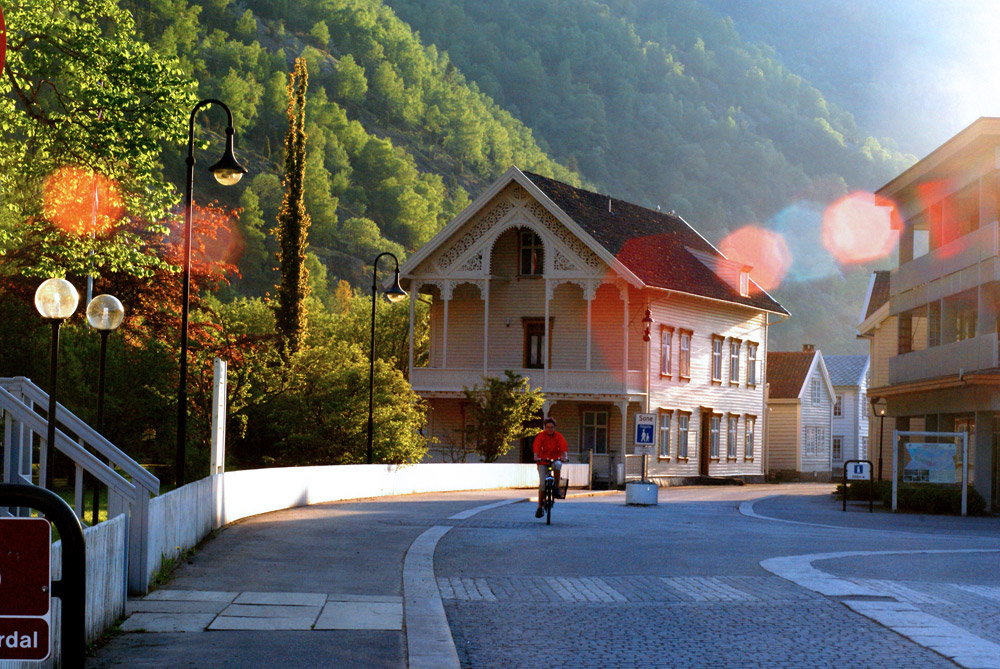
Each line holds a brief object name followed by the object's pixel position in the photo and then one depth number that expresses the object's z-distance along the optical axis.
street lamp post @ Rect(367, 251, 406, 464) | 34.00
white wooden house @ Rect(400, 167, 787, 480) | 46.91
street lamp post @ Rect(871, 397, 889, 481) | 43.14
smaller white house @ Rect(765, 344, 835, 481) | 68.62
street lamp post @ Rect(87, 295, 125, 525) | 17.59
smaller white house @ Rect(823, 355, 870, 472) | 80.50
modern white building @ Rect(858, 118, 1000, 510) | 32.34
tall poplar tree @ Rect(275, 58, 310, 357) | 54.31
